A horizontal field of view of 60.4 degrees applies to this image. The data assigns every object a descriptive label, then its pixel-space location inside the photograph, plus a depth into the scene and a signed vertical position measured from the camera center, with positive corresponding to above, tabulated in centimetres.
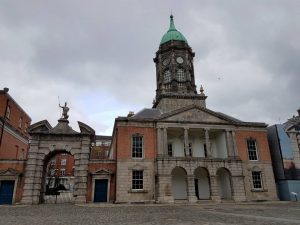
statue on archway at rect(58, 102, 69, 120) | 3033 +948
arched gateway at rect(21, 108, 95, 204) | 2686 +472
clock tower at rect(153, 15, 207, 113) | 3631 +1705
